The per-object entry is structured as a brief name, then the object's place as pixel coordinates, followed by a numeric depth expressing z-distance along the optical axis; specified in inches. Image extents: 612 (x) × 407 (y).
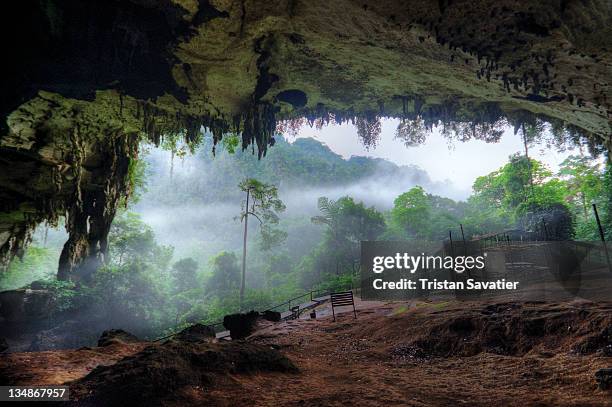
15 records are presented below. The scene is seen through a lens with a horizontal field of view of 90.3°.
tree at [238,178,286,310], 1356.9
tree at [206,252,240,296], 1689.2
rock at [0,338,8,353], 296.2
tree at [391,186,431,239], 1771.7
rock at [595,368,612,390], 149.8
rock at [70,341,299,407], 152.8
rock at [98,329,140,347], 346.3
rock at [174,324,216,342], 381.8
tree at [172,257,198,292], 1700.3
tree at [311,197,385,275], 1845.5
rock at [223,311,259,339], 522.3
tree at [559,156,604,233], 994.8
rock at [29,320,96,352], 837.2
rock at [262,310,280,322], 600.1
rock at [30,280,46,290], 927.7
